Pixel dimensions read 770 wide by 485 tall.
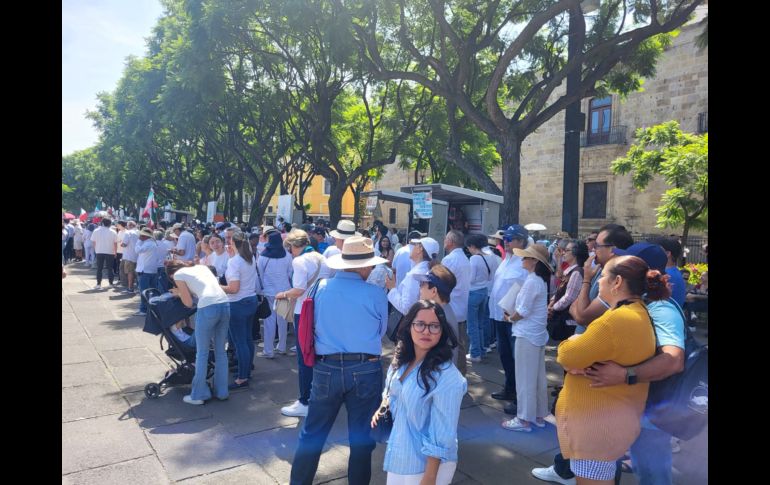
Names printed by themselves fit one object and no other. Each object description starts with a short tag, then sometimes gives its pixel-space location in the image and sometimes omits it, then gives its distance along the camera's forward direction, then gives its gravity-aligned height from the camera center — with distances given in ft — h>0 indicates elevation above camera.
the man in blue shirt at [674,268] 13.47 -1.05
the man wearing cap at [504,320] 16.98 -3.10
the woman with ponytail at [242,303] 18.47 -3.00
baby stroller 17.43 -4.15
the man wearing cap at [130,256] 40.42 -2.88
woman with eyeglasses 7.93 -2.86
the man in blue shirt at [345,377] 10.16 -3.11
